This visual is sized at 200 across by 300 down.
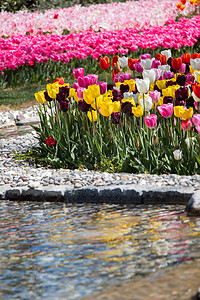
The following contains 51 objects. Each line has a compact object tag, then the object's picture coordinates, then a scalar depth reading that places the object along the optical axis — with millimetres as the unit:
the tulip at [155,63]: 12278
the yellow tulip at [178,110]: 9969
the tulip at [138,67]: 12179
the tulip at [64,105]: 11484
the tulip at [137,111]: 10250
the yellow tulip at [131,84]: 11648
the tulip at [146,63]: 11961
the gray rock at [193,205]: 8150
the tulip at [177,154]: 9985
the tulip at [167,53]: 13295
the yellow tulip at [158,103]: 11044
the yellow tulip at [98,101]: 10891
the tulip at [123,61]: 12934
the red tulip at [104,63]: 12655
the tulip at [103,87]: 11265
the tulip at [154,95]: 10610
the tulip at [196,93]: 9946
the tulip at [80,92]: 11218
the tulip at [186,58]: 12836
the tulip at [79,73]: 12062
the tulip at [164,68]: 12226
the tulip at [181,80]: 10984
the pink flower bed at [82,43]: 25107
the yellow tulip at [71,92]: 11884
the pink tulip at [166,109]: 10024
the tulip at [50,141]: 11905
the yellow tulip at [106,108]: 10555
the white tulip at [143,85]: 10365
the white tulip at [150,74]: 10945
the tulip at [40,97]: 12116
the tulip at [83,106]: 10981
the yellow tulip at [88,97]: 10688
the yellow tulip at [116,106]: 10619
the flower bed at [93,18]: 35755
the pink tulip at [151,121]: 10063
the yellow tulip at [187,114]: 9954
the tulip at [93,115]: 11287
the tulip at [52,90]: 11796
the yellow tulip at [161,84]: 11398
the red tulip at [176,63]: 12187
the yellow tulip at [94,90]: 10547
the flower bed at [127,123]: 10407
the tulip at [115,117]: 10789
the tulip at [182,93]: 10461
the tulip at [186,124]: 9930
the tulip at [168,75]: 12069
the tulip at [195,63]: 12202
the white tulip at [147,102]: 10383
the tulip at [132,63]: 12730
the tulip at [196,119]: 9751
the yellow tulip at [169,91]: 10742
